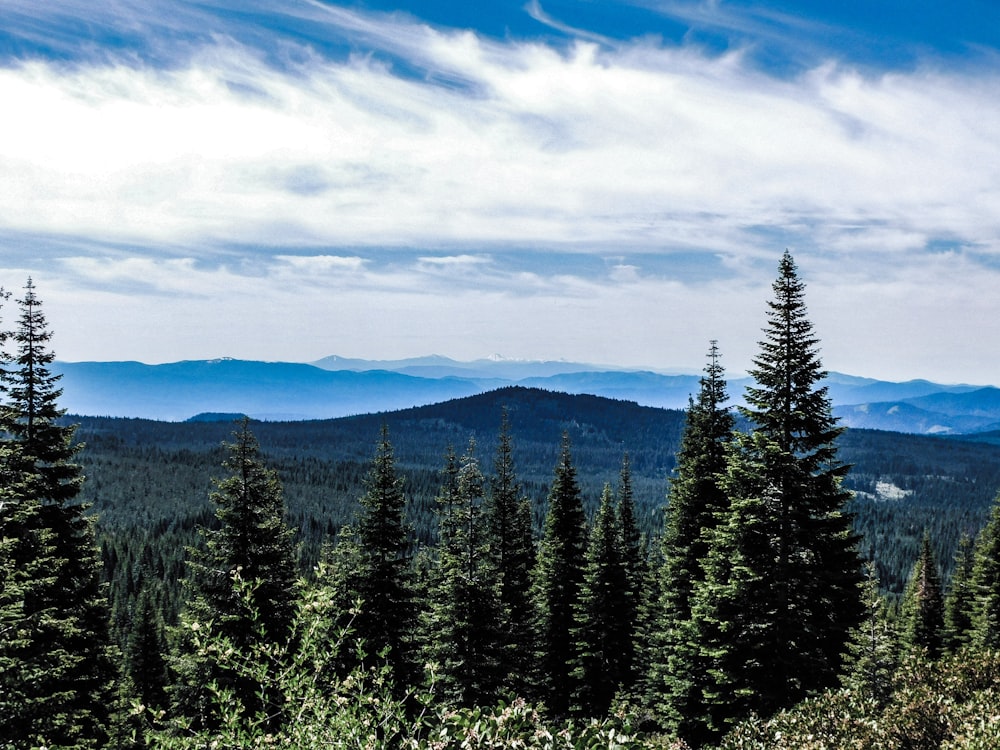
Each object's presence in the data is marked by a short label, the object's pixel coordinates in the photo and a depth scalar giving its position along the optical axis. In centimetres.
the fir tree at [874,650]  1948
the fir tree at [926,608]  4891
